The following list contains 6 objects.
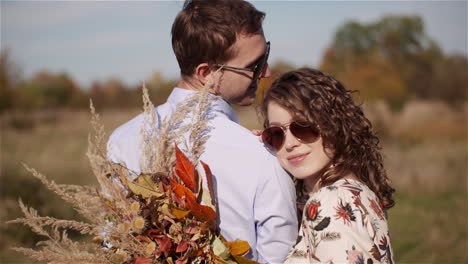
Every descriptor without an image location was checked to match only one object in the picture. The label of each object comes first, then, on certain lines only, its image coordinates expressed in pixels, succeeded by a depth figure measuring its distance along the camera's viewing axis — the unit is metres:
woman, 2.07
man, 2.21
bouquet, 2.10
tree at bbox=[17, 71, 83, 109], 24.05
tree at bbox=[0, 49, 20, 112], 19.92
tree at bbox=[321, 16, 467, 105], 26.65
